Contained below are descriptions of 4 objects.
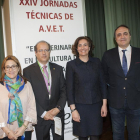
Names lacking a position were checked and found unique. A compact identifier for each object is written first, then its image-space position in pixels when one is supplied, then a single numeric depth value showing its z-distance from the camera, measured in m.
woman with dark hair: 2.14
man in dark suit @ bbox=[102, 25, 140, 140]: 2.13
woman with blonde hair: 1.87
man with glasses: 2.13
